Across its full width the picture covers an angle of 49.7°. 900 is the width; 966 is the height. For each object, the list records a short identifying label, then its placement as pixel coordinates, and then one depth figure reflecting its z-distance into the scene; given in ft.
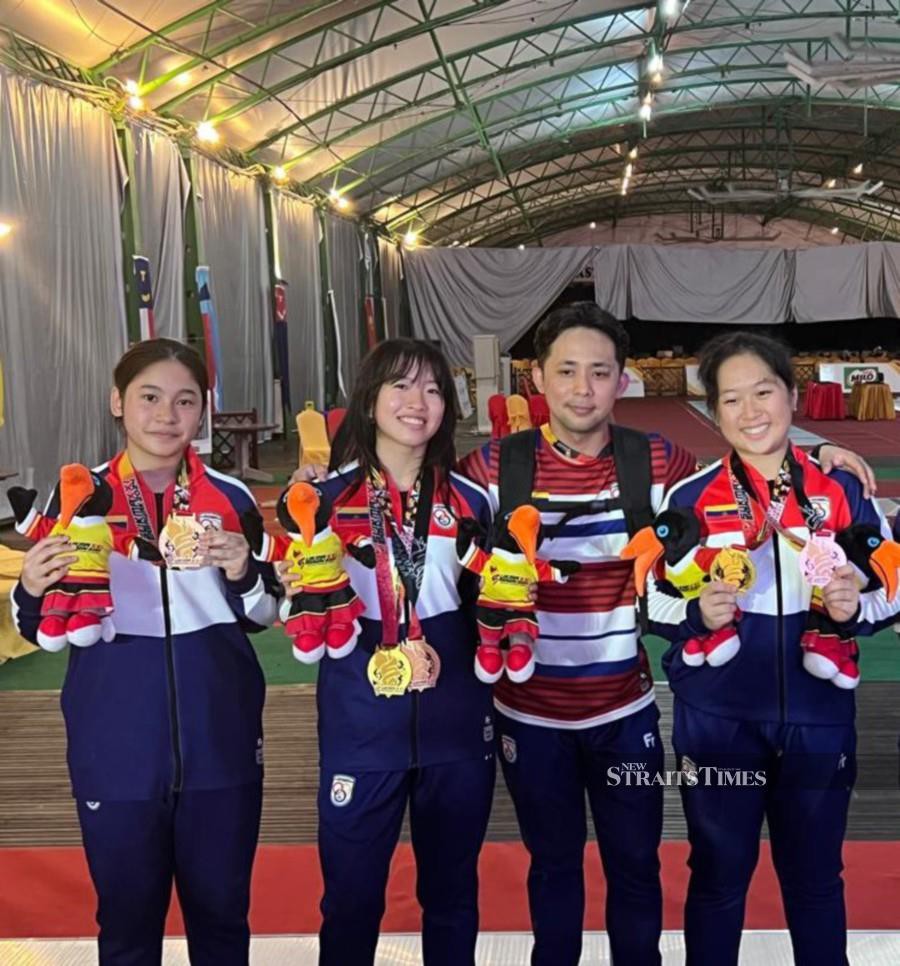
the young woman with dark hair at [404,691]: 5.82
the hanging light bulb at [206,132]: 38.10
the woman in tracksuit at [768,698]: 5.97
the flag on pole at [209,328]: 38.40
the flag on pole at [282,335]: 47.67
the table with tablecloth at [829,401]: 52.95
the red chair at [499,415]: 34.65
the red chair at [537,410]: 32.04
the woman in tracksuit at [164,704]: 5.66
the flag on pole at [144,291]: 33.19
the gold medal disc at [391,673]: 5.72
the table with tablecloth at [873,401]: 52.16
